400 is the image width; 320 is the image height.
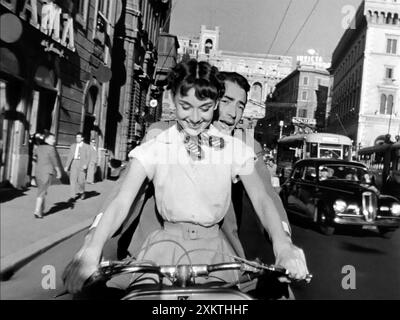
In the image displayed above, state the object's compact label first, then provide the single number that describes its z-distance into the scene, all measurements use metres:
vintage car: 6.88
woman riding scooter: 1.71
